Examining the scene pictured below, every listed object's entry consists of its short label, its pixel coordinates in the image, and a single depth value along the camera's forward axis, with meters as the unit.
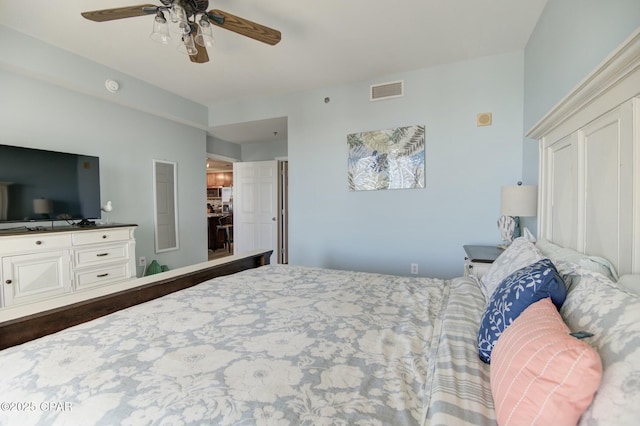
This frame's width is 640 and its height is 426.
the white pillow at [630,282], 0.87
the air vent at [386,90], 3.26
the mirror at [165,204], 3.88
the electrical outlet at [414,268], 3.25
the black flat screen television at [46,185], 2.46
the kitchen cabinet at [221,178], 9.32
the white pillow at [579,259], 1.06
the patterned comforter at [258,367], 0.70
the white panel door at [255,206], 5.30
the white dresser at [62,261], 2.25
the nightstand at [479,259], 2.25
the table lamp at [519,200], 2.13
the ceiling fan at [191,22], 1.71
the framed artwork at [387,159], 3.20
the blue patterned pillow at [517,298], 0.91
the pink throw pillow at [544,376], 0.54
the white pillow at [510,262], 1.36
